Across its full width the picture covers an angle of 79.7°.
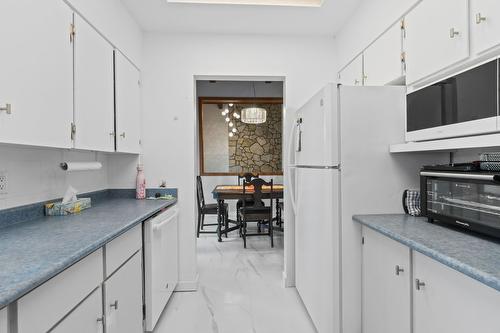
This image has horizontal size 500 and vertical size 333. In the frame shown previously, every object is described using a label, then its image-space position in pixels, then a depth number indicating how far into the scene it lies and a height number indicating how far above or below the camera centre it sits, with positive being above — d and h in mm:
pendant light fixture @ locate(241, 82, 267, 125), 5551 +968
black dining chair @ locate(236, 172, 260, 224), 4742 -538
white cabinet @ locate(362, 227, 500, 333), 985 -524
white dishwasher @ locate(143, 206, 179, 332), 2004 -703
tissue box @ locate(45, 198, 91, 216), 1834 -249
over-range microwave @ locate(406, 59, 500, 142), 1164 +274
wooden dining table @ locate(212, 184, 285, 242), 4403 -410
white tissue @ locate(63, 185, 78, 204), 1927 -177
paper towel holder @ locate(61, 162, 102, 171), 1793 +15
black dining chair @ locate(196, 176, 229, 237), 4578 -625
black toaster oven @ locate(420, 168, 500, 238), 1184 -151
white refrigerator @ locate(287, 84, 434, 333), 1802 -62
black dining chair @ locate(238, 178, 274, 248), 4164 -611
